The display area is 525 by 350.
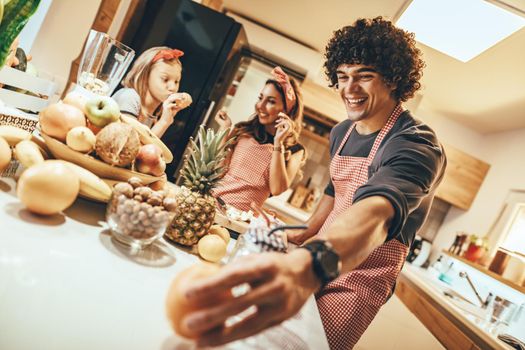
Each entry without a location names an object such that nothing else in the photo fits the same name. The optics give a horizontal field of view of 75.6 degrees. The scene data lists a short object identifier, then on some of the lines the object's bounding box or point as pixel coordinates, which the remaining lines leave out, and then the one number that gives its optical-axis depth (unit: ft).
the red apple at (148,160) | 3.01
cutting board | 4.27
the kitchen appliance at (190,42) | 8.73
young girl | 6.12
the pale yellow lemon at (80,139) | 2.60
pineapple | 2.85
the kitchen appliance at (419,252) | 14.90
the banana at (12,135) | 2.66
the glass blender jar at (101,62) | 3.89
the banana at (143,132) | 3.25
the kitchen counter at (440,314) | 7.80
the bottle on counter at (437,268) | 13.75
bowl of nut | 2.21
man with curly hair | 1.40
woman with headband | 7.30
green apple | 2.87
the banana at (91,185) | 2.45
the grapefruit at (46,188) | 2.04
